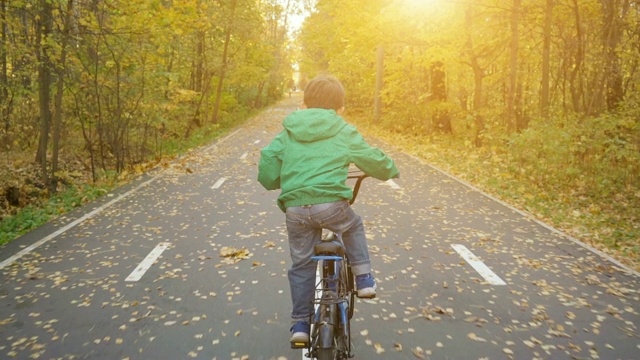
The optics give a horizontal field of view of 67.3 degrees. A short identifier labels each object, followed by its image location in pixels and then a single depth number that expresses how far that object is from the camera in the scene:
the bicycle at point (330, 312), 3.02
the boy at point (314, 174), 3.23
